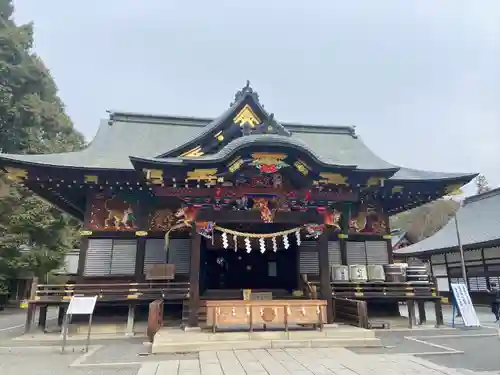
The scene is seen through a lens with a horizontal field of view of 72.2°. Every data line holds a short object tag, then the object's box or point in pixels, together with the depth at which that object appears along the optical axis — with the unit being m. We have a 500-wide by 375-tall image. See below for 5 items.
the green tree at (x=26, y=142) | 18.50
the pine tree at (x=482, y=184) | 53.36
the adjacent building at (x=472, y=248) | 17.81
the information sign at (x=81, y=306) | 7.16
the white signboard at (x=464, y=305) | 10.16
